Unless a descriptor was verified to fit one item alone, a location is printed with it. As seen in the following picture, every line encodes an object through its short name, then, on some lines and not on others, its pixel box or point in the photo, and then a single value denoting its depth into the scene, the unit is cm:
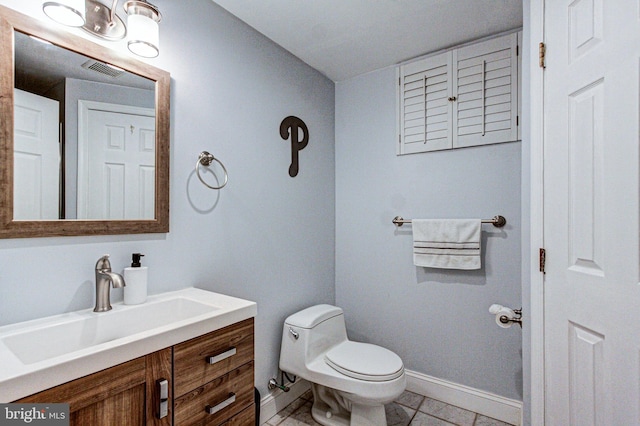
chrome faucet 116
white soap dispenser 124
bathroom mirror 104
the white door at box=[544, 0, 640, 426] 90
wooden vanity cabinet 79
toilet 163
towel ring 159
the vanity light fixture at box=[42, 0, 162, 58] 119
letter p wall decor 212
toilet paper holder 154
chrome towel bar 193
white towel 196
